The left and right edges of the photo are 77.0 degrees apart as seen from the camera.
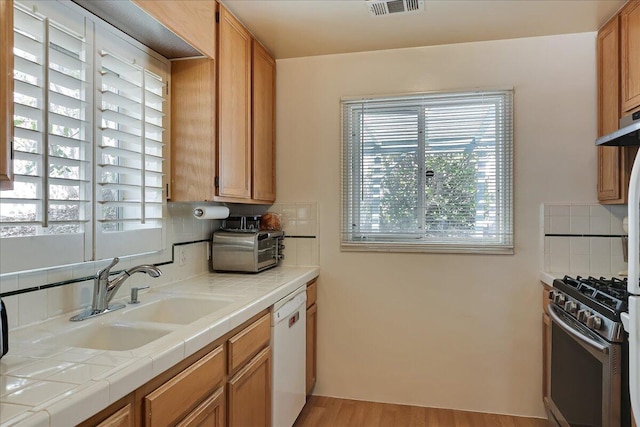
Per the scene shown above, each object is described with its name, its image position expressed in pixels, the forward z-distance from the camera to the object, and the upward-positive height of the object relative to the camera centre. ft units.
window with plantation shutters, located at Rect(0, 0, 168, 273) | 4.30 +0.90
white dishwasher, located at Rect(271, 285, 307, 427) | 6.63 -2.58
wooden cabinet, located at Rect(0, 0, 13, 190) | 3.42 +1.02
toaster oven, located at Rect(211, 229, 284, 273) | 8.07 -0.75
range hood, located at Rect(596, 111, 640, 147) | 5.86 +1.29
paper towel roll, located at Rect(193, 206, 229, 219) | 7.29 +0.03
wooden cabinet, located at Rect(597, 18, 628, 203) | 7.34 +1.99
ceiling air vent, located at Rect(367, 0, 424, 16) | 6.88 +3.65
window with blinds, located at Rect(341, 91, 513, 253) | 8.51 +0.92
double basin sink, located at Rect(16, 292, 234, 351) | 4.45 -1.39
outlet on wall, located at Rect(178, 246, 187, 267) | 7.50 -0.81
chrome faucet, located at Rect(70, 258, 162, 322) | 5.12 -0.97
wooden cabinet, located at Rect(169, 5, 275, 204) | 6.81 +1.62
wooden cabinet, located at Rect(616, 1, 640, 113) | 6.77 +2.80
